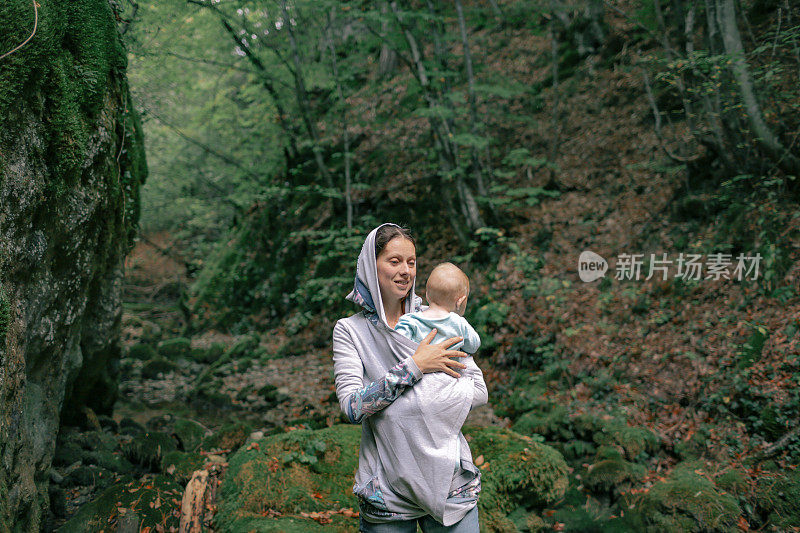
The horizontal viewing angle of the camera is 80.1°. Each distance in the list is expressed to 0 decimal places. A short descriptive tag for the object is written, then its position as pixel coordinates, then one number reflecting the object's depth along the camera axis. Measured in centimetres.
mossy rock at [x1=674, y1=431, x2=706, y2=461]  482
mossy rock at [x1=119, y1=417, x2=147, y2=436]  619
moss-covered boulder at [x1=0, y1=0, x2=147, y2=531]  259
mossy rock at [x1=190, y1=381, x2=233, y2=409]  805
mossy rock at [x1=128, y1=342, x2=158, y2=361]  1062
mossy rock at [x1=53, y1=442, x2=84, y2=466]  494
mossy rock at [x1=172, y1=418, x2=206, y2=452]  561
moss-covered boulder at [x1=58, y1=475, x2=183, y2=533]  337
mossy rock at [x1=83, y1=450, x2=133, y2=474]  500
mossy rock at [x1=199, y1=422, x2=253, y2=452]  518
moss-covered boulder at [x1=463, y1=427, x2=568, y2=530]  371
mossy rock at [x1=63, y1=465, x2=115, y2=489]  461
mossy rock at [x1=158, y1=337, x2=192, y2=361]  1091
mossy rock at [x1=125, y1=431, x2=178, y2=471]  524
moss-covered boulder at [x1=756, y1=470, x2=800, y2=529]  369
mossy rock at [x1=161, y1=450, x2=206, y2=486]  421
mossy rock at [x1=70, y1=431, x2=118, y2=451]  534
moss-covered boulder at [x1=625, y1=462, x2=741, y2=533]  369
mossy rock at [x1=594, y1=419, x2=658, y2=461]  493
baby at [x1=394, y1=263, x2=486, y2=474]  196
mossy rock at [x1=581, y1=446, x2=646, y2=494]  441
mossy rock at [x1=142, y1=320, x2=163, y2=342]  1236
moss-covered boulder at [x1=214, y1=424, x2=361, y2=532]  329
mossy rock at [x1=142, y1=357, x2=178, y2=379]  976
